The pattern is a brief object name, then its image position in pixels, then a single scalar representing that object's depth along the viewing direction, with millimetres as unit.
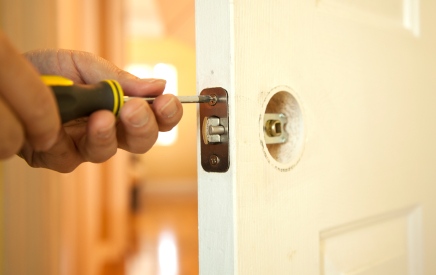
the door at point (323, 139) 351
